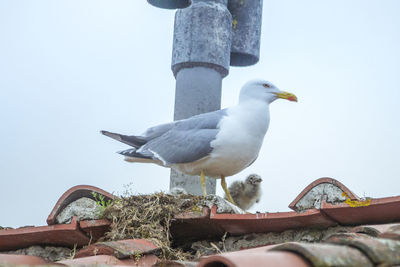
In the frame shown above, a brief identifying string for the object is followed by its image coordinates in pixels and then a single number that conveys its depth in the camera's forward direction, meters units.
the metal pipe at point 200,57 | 13.15
